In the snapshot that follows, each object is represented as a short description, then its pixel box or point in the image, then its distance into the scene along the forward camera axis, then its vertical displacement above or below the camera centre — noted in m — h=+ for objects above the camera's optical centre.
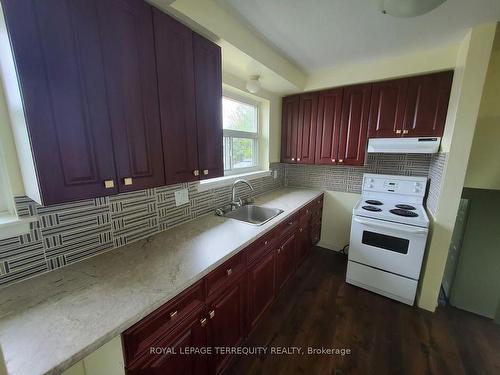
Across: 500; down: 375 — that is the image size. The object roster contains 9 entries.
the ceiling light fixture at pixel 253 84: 1.96 +0.63
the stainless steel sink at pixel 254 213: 2.00 -0.63
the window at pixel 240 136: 2.19 +0.17
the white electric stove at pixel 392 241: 1.82 -0.86
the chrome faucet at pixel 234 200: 2.00 -0.50
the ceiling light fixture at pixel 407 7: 0.91 +0.66
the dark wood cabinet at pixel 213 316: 0.81 -0.87
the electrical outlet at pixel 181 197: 1.54 -0.36
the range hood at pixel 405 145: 1.92 +0.06
